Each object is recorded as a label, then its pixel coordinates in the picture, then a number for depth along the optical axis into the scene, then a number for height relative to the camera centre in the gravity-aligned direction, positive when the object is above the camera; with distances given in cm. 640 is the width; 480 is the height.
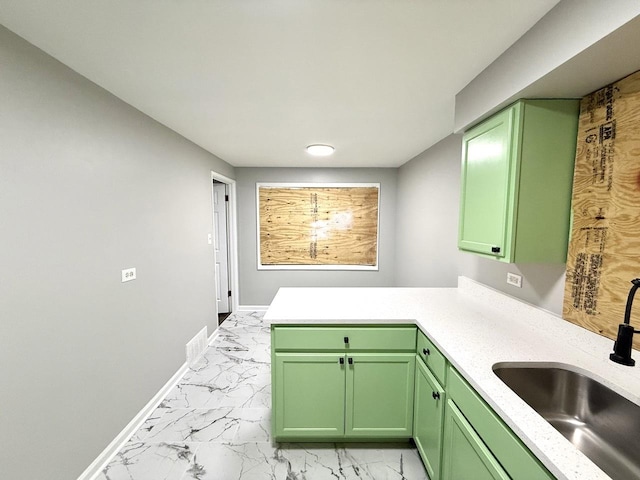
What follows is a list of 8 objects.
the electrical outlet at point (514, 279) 162 -38
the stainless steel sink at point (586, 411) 90 -76
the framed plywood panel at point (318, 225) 416 -9
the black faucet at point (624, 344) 87 -42
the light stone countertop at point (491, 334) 76 -62
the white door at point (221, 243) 397 -37
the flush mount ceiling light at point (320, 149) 280 +79
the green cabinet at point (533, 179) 126 +21
